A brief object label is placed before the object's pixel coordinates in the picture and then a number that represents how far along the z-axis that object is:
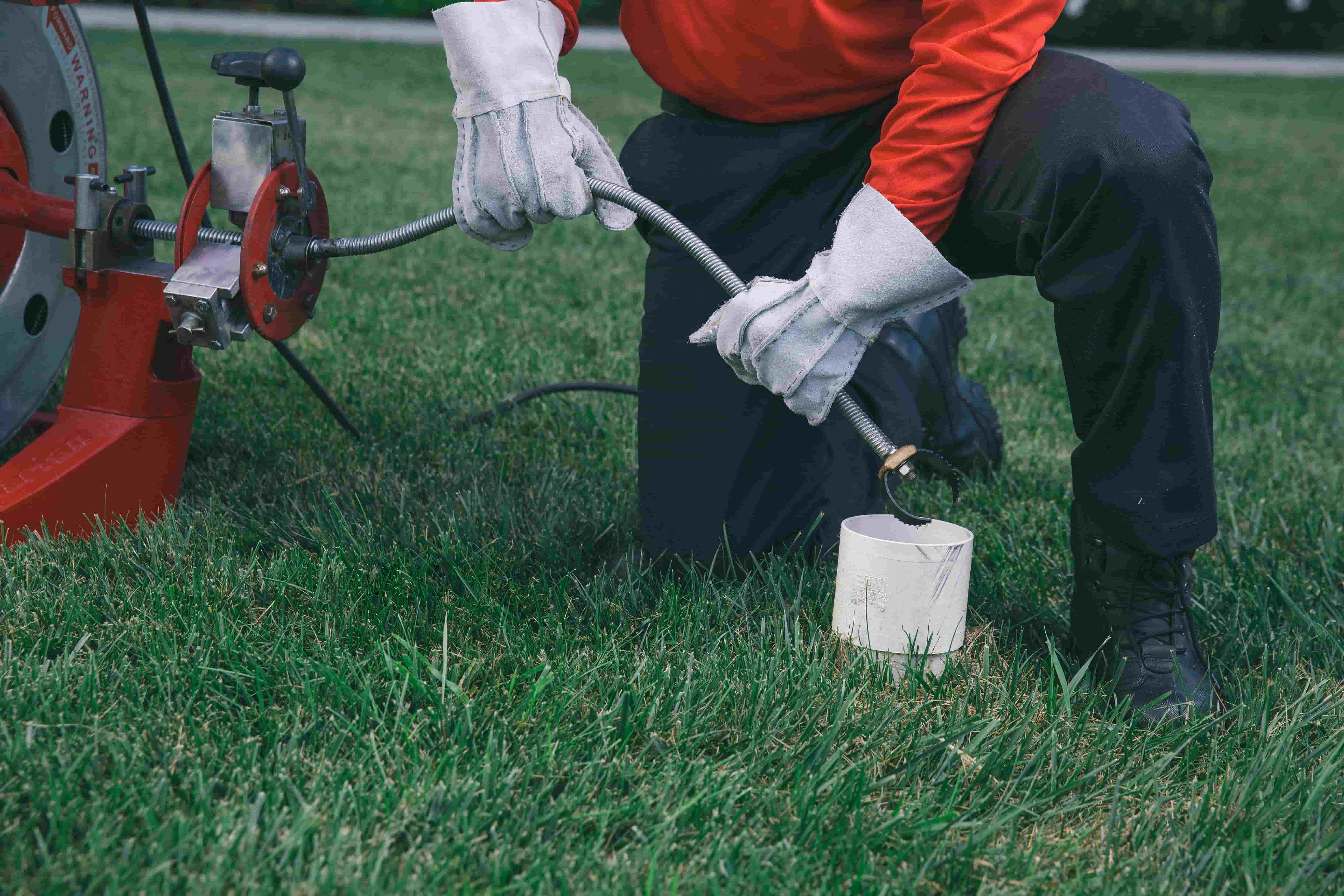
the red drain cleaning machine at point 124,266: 1.57
